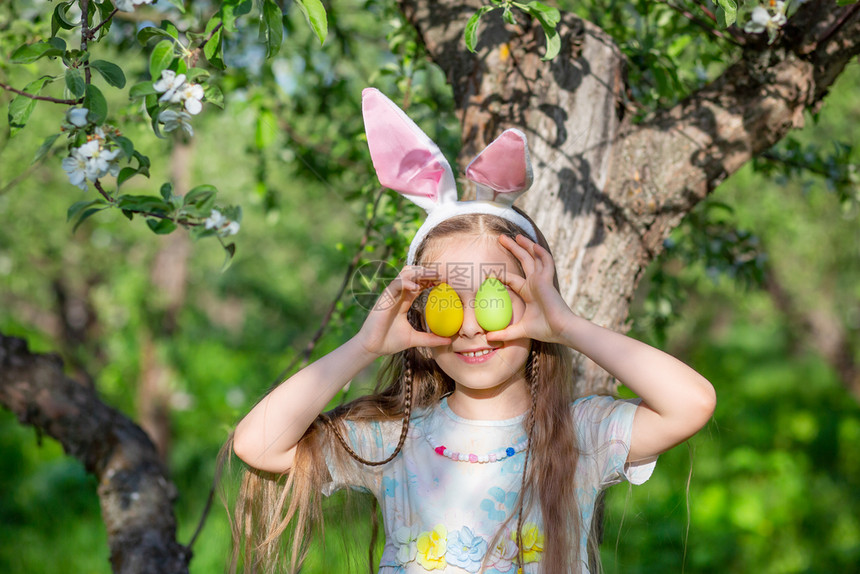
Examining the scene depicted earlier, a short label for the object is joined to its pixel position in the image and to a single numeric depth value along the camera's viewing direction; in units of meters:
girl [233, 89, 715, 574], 1.70
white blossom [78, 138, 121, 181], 1.57
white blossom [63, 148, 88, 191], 1.59
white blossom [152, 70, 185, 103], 1.51
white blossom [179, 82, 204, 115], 1.55
